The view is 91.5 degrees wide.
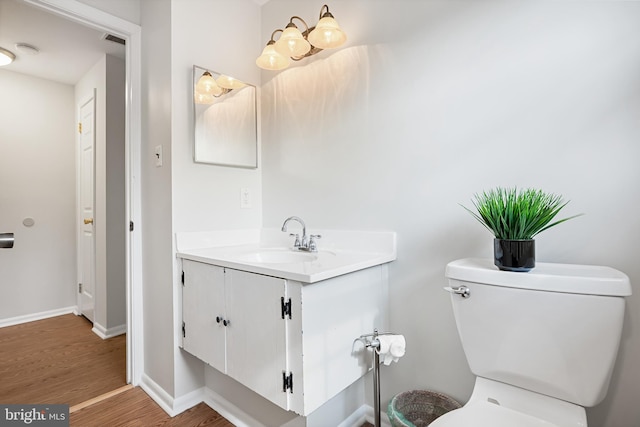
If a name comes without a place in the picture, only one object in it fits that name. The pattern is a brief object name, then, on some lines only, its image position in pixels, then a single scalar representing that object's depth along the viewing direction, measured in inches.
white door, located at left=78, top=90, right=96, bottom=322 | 108.2
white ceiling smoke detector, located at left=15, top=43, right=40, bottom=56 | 92.7
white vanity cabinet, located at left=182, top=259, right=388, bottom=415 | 39.6
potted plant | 35.9
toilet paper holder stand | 43.9
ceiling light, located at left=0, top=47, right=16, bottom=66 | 94.4
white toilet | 31.4
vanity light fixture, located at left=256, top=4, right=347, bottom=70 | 54.7
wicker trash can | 47.5
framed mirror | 64.6
